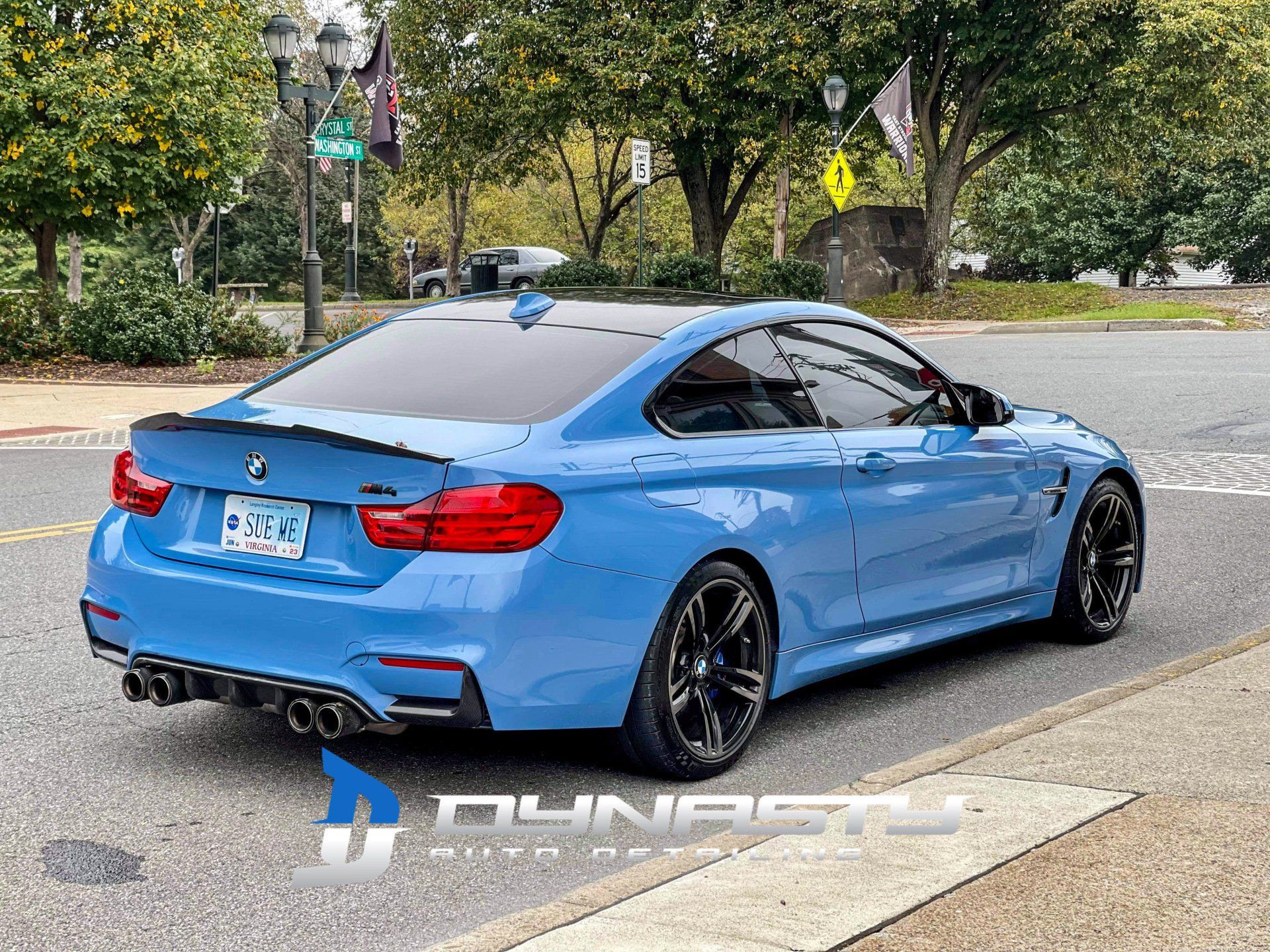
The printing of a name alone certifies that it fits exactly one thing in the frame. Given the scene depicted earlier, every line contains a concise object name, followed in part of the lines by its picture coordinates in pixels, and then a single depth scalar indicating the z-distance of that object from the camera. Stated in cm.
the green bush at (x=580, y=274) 3206
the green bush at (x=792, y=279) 3228
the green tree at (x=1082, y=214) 4753
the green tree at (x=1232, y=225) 4672
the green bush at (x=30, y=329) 2244
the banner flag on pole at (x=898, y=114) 3052
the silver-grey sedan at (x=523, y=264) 4816
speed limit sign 2517
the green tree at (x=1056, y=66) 3144
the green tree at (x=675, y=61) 3325
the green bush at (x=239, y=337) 2280
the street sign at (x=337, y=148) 2127
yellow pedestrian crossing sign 2791
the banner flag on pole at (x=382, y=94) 2553
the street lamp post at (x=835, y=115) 2742
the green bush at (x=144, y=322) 2194
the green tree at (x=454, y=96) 3650
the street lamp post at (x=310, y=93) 2219
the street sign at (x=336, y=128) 2114
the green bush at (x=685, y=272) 3114
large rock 3938
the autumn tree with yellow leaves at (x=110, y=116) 2245
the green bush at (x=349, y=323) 2377
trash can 4816
